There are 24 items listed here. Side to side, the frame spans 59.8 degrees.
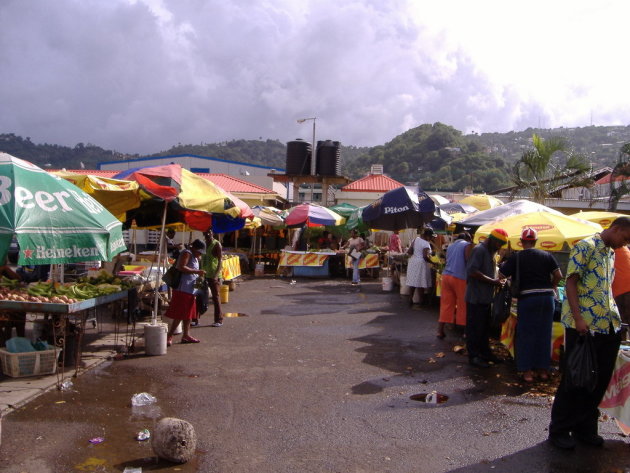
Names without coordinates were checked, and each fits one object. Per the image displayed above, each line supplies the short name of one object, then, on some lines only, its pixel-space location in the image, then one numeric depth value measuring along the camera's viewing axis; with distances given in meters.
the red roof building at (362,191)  39.41
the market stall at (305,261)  21.72
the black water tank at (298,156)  32.06
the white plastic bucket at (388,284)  17.45
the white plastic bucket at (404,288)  15.95
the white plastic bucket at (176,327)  9.91
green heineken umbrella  5.77
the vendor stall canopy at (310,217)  21.88
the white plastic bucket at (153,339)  8.39
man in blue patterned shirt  5.03
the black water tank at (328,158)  31.75
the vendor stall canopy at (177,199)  9.00
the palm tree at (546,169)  21.47
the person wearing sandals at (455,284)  9.55
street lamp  32.44
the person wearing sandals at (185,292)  8.82
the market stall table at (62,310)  6.80
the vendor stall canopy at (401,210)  14.66
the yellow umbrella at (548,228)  9.15
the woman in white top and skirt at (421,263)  13.52
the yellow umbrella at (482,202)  19.95
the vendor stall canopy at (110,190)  8.74
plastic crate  6.82
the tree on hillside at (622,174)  19.67
